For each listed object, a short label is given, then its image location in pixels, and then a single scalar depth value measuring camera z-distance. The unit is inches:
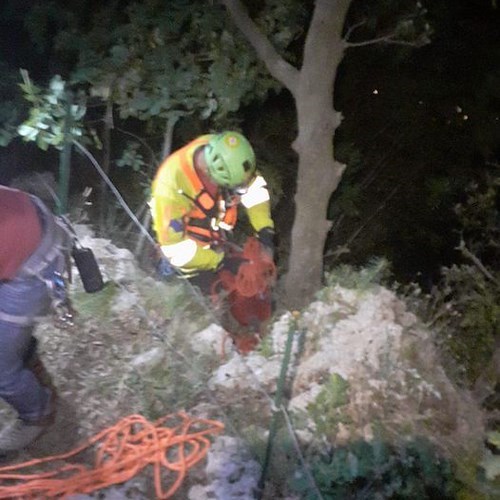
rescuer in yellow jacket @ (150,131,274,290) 191.3
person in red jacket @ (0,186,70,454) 133.6
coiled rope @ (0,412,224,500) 141.3
